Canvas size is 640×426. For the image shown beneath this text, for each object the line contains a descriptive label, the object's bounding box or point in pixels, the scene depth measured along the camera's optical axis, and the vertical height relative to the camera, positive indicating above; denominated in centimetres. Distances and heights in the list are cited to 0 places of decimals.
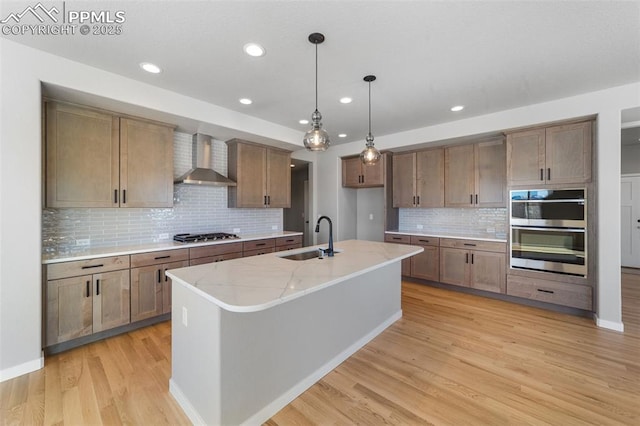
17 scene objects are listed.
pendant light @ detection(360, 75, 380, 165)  284 +63
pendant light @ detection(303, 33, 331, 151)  222 +64
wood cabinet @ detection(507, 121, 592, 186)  314 +74
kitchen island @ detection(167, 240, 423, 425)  151 -83
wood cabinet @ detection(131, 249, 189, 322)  286 -79
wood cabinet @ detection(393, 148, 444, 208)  453 +62
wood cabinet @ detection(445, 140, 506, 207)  400 +61
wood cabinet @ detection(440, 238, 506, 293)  379 -78
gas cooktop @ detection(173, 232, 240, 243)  345 -34
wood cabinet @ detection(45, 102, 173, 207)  257 +58
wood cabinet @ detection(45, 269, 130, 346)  239 -90
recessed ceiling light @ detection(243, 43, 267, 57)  212 +136
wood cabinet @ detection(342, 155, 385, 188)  500 +78
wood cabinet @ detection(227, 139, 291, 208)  415 +64
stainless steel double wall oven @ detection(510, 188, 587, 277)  320 -22
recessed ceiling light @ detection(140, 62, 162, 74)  243 +138
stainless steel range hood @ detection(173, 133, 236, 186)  370 +73
